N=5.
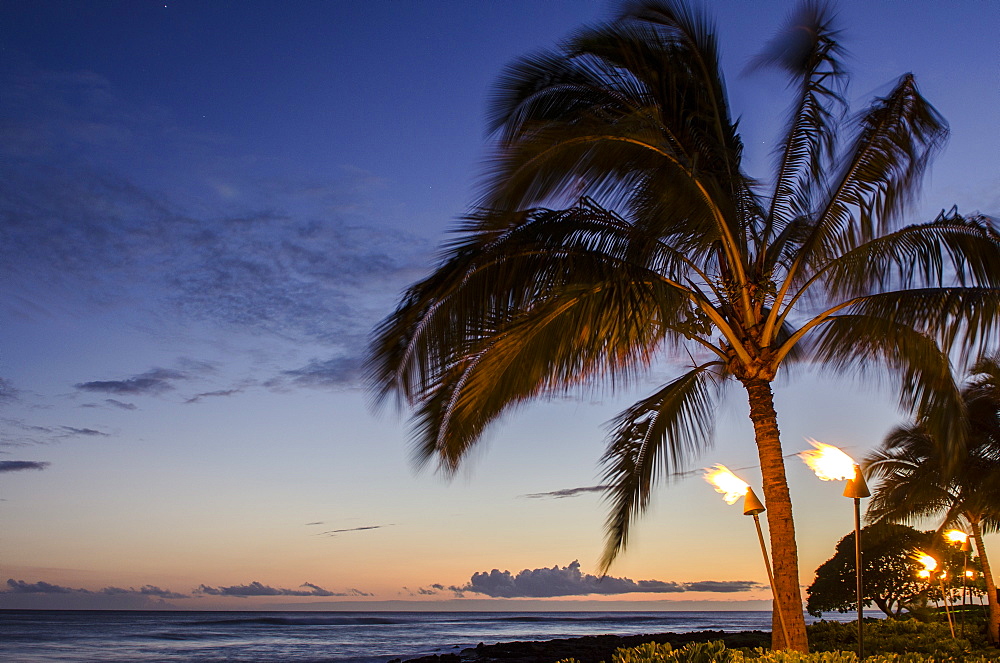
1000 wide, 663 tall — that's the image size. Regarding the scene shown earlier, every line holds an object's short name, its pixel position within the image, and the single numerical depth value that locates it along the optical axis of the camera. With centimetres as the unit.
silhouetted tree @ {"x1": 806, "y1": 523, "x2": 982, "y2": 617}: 2808
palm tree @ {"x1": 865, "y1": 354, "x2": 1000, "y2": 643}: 1513
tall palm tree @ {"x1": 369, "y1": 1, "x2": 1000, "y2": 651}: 646
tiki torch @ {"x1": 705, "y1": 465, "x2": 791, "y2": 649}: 719
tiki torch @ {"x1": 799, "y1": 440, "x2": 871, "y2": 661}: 582
